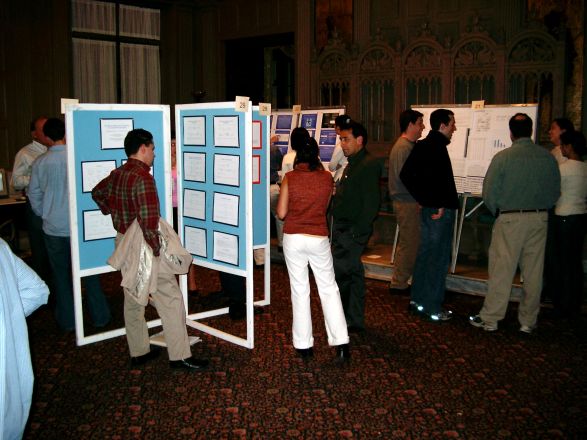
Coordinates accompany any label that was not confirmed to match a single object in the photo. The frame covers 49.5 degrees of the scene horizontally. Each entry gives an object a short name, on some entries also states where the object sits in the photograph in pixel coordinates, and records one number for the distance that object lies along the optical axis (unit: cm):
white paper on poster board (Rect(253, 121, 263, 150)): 533
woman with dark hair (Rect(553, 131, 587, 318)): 501
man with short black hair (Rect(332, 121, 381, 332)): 442
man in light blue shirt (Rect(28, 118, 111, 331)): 473
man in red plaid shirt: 381
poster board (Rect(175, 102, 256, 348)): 436
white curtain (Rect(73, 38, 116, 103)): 936
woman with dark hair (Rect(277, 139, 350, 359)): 404
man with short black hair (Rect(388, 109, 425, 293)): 544
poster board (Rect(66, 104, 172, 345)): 441
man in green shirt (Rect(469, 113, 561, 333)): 457
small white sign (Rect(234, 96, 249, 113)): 422
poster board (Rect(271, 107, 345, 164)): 780
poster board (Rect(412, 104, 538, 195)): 598
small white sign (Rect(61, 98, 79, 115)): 431
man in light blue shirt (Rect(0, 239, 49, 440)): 203
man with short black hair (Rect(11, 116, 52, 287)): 523
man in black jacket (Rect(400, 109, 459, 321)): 487
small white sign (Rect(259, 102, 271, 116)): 516
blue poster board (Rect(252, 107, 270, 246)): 536
